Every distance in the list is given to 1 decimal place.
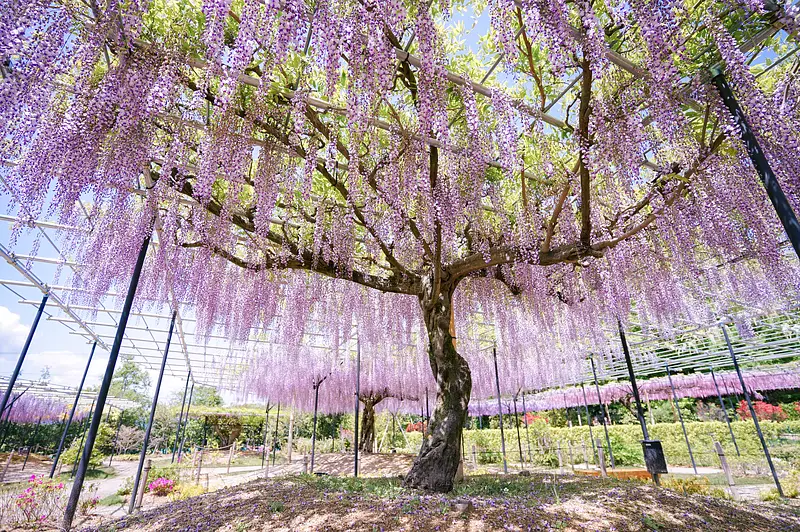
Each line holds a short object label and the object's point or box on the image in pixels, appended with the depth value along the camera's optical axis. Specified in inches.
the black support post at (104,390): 142.2
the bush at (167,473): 365.3
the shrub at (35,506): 191.6
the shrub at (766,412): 622.5
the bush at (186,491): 264.9
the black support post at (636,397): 226.5
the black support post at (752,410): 243.6
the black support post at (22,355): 265.9
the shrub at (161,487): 304.2
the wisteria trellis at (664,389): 538.9
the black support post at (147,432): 217.4
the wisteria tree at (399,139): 105.6
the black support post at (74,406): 409.3
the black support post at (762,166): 98.3
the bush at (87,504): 224.2
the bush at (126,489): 322.9
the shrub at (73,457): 573.9
